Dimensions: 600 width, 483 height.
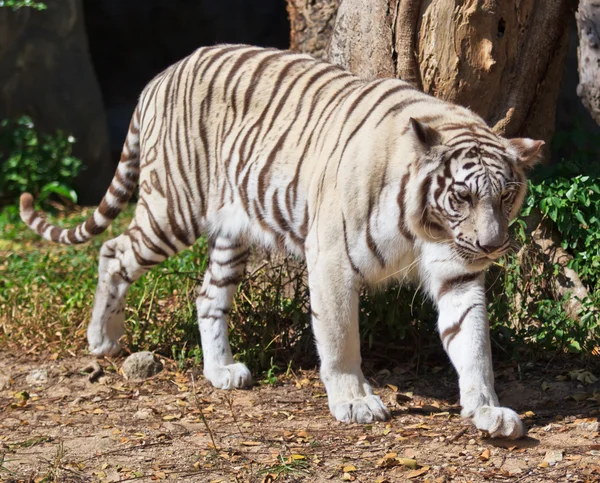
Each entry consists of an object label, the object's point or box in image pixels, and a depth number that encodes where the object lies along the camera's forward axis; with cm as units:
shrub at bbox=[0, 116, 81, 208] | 1589
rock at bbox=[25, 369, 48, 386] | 950
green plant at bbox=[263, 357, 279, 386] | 916
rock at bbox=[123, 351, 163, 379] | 947
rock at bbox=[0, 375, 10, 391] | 941
